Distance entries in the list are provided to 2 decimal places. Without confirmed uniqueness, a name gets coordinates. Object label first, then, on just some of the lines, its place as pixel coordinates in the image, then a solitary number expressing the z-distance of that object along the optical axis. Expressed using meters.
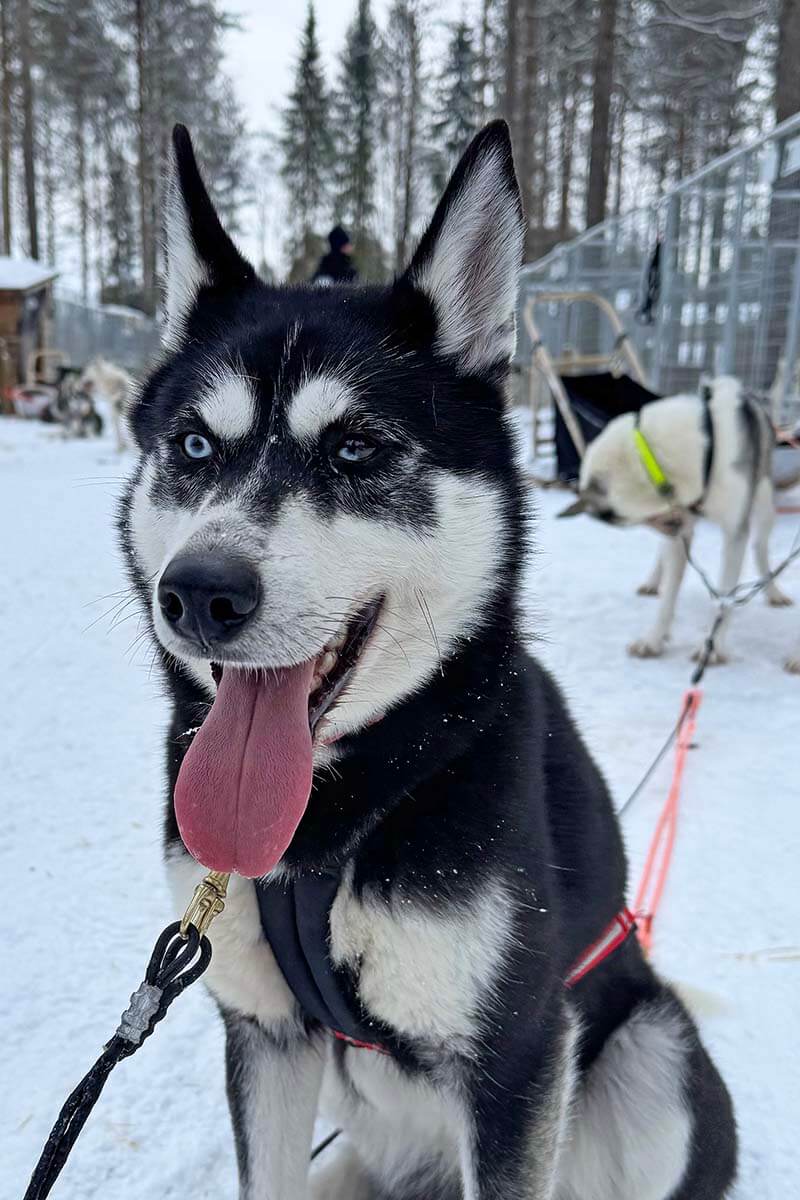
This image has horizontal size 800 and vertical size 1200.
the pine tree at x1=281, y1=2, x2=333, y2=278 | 31.16
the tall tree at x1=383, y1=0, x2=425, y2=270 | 24.06
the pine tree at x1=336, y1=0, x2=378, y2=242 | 29.25
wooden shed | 16.75
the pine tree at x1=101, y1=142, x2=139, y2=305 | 28.25
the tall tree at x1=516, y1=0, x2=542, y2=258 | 13.37
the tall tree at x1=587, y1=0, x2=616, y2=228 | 12.67
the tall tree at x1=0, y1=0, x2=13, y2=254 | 18.89
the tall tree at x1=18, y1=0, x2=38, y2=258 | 19.47
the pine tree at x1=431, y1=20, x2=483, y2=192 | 25.59
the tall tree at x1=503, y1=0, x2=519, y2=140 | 13.20
